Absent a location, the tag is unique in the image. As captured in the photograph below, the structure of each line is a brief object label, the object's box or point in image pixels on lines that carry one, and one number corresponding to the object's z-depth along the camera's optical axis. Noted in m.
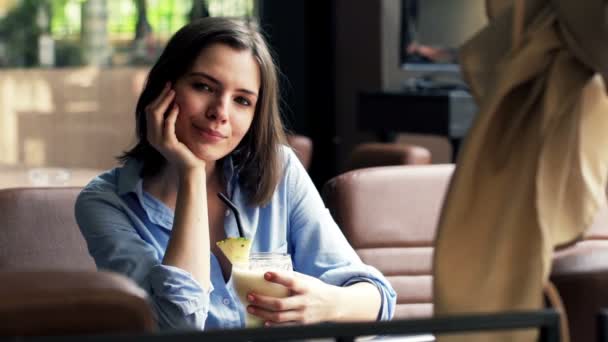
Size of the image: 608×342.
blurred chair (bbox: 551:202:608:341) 1.45
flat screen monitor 6.67
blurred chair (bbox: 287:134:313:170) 5.02
